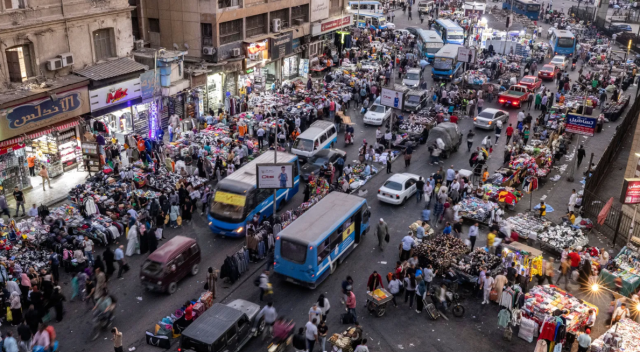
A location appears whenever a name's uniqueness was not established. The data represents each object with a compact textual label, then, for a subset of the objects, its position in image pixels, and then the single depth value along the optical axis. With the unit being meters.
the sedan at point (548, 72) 55.09
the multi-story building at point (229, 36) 40.03
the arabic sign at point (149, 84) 34.31
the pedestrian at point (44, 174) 29.16
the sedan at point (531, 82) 48.84
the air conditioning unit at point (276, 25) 46.97
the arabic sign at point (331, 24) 53.00
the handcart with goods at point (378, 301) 21.00
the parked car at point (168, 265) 21.50
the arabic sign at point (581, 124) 31.75
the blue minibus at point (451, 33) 65.62
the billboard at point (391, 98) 38.22
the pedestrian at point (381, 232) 25.44
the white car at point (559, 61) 58.21
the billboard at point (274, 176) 25.25
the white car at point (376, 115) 41.16
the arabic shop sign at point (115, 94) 31.36
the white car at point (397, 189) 29.64
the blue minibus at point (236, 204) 25.58
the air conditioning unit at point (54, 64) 28.86
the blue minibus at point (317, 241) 21.67
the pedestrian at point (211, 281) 21.47
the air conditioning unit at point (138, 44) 36.34
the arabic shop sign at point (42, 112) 26.52
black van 17.17
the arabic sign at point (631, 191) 23.23
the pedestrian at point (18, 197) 26.67
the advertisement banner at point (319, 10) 52.97
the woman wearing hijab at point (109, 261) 22.80
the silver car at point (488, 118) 40.81
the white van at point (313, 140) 33.75
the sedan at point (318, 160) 31.66
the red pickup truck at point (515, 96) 46.08
